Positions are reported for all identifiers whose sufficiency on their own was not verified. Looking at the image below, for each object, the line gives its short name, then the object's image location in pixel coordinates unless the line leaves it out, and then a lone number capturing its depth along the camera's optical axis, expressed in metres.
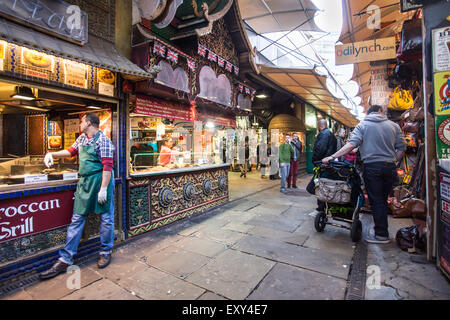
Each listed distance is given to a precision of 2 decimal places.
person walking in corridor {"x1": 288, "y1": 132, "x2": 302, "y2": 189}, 9.13
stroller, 3.80
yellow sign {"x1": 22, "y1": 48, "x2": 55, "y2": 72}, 2.86
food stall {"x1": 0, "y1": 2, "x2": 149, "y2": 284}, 2.72
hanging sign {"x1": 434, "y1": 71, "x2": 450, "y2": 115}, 2.87
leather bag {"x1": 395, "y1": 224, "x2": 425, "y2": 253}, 3.47
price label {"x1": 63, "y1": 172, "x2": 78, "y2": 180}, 3.42
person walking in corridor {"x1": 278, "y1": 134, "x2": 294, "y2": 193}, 8.47
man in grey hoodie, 3.69
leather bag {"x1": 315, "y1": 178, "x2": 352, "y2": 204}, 3.77
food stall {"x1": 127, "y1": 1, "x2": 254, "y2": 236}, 4.29
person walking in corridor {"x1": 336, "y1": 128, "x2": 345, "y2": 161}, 7.29
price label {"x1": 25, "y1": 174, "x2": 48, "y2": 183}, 3.00
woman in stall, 6.44
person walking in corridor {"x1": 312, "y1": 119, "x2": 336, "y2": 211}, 4.90
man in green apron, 3.05
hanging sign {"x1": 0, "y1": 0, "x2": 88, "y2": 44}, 2.58
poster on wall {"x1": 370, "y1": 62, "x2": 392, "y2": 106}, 6.57
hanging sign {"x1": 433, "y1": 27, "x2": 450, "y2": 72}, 2.92
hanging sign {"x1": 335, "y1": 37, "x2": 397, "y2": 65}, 5.01
